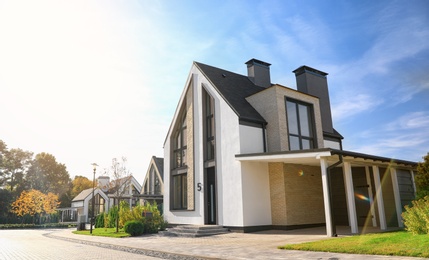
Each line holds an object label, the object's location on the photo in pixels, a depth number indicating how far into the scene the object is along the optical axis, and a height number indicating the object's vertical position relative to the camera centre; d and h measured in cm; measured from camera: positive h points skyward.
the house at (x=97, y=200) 4681 -19
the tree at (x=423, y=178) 1272 +41
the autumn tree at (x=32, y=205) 4322 -47
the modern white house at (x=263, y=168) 1566 +132
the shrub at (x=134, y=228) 1734 -167
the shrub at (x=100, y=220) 2636 -179
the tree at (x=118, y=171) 2929 +268
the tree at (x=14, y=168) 5718 +623
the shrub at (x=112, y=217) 2337 -139
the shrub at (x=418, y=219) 981 -101
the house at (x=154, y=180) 3526 +205
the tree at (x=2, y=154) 5643 +870
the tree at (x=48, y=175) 6178 +551
